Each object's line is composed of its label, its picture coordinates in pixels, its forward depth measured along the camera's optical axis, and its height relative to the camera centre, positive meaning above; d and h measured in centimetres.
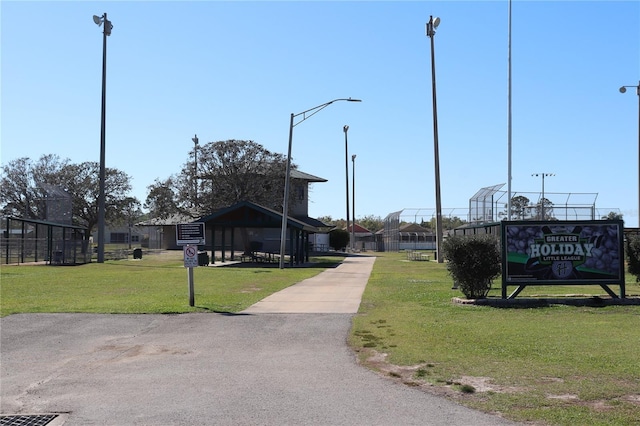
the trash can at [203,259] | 4003 -125
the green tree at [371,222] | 14902 +366
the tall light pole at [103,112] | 4325 +839
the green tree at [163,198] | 5441 +333
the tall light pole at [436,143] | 4475 +652
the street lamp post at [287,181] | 3406 +310
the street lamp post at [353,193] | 8019 +575
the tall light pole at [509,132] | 3773 +619
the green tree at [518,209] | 3944 +172
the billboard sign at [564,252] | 1614 -35
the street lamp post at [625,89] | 4167 +944
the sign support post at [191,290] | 1615 -126
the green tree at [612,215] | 4179 +145
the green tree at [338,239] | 7650 -9
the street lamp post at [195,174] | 5416 +527
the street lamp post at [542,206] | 3862 +184
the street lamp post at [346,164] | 7975 +905
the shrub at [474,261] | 1593 -55
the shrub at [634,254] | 1912 -49
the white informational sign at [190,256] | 1578 -42
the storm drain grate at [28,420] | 644 -179
